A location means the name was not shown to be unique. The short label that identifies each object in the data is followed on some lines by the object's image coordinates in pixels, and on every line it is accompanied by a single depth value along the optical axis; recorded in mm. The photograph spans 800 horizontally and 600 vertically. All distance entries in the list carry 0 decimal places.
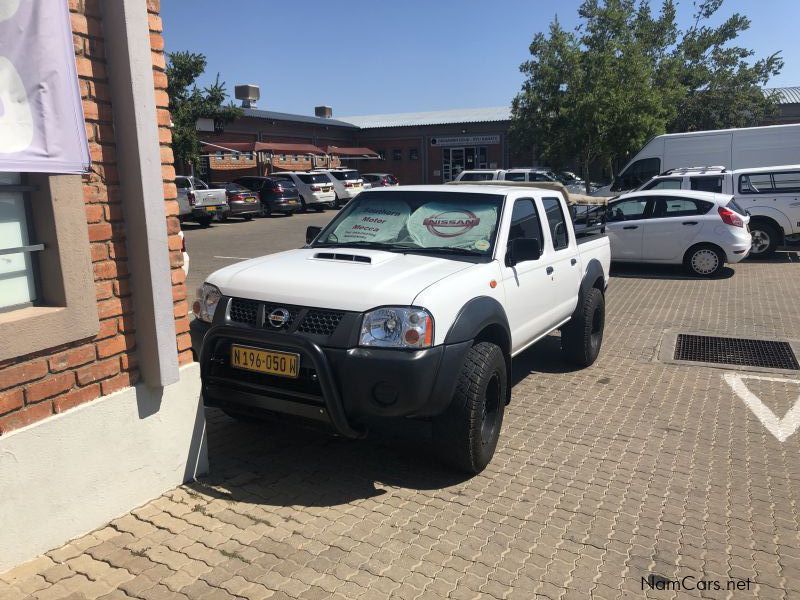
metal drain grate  6840
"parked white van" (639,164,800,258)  13273
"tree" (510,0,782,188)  23062
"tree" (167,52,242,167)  25594
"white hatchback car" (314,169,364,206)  29812
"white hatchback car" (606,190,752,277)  11656
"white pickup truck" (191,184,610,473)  3562
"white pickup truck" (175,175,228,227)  21359
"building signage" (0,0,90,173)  2814
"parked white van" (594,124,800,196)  16859
